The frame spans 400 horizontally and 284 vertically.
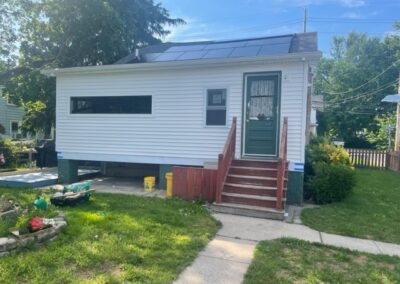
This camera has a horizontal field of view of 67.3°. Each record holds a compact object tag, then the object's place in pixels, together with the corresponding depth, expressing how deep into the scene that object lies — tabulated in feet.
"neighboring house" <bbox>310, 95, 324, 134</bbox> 55.67
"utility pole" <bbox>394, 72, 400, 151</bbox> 52.91
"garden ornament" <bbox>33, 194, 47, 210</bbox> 17.72
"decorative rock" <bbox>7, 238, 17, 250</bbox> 11.96
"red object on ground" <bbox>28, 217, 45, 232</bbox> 13.02
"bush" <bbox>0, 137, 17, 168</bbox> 41.81
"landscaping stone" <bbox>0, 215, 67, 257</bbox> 11.89
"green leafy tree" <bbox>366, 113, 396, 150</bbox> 78.43
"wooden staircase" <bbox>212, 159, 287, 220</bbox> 19.76
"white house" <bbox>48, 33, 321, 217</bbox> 23.71
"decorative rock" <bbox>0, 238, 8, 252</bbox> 11.75
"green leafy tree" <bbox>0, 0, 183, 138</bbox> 40.94
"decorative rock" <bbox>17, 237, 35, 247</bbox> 12.31
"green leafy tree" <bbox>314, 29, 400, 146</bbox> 99.96
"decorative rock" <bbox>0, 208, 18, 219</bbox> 15.20
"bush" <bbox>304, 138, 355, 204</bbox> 23.43
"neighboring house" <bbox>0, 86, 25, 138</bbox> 72.33
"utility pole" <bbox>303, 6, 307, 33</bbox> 93.81
